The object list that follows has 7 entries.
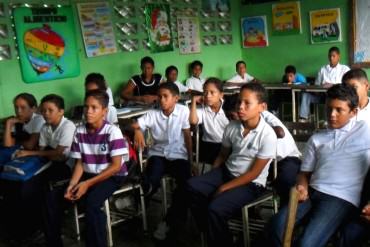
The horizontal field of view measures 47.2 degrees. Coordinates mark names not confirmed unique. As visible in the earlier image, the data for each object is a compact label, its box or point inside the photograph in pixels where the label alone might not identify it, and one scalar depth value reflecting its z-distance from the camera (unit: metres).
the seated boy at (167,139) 2.95
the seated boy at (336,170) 1.91
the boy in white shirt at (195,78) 6.20
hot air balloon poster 4.47
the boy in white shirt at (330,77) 5.89
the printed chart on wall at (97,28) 5.03
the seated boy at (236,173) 2.25
